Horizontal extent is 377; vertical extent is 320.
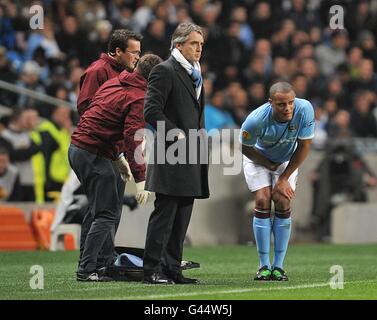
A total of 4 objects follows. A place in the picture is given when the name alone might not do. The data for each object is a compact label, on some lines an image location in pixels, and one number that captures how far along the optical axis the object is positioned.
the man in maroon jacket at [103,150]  19.69
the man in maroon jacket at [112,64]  20.81
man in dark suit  18.47
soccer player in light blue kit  20.05
